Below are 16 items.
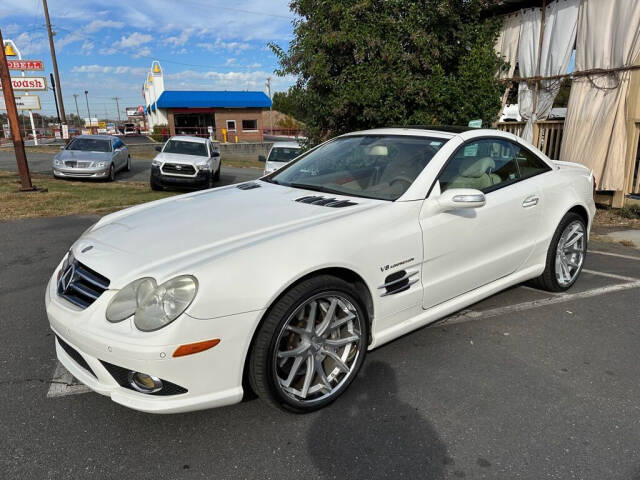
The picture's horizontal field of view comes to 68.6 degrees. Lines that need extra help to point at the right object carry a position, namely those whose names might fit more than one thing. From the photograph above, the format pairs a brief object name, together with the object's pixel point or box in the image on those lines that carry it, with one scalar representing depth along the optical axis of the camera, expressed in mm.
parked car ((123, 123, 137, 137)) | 65387
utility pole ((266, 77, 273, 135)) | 63469
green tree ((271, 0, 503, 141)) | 8297
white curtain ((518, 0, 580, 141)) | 8812
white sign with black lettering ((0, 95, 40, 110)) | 20094
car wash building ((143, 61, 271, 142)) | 39812
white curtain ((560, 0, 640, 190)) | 7824
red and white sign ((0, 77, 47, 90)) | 20156
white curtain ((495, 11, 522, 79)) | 9817
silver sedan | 13828
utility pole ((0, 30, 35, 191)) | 10266
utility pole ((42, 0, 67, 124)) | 30266
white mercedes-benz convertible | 2211
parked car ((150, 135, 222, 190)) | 12531
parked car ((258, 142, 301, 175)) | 12055
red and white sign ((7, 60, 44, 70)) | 20094
